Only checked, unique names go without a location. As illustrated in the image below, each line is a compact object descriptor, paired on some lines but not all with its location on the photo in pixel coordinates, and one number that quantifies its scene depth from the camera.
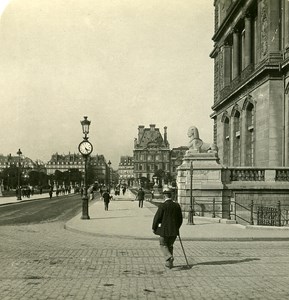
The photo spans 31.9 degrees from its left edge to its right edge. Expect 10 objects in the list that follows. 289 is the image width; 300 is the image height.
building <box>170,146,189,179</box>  178.30
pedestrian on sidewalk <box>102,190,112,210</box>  32.28
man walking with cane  10.10
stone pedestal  23.86
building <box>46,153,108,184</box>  163.07
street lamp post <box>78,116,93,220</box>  23.52
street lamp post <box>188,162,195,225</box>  20.16
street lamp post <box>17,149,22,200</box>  50.16
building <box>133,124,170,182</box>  180.62
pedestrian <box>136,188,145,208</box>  37.30
